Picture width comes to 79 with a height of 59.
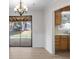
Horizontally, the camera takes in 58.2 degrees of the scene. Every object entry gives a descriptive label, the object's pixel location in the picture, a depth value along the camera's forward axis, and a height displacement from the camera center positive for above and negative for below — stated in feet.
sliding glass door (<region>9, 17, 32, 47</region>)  17.20 -1.32
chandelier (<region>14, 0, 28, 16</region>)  11.23 +3.11
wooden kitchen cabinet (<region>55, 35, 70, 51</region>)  14.71 -3.05
